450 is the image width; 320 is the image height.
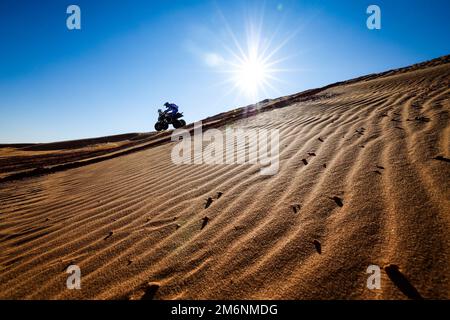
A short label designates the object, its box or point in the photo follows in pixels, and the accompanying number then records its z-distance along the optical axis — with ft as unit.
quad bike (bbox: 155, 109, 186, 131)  71.72
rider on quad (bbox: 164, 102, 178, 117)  72.59
